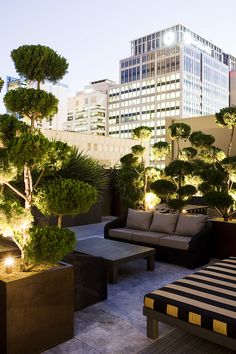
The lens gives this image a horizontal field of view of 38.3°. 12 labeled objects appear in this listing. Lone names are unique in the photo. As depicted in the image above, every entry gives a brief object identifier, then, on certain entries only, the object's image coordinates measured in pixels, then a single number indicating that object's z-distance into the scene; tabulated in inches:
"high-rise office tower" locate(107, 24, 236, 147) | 3543.3
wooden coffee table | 181.3
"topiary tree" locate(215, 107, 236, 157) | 270.4
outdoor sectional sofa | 214.4
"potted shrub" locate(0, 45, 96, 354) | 105.3
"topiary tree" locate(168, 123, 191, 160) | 296.8
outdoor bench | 101.5
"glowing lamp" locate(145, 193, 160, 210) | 304.8
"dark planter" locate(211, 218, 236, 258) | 226.4
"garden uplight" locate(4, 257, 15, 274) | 112.4
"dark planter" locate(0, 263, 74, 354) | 102.7
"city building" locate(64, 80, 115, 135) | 4138.8
